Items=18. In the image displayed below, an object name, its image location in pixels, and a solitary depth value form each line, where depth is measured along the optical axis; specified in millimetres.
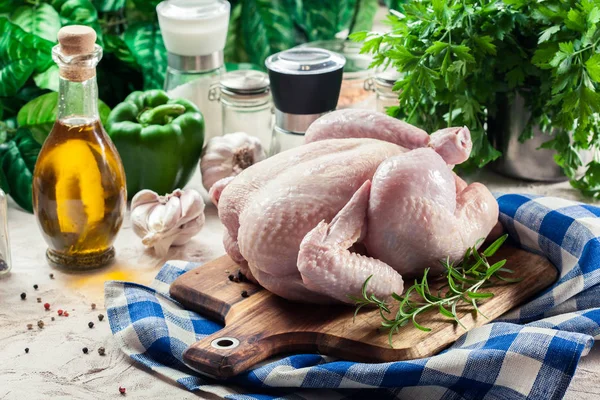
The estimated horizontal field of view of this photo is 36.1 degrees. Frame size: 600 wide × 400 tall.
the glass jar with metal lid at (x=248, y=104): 2449
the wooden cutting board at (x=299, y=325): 1538
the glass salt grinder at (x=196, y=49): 2516
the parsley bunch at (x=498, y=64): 1995
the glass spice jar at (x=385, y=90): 2420
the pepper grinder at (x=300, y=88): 2186
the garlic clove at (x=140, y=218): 2111
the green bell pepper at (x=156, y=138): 2311
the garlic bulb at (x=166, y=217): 2090
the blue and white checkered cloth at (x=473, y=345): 1448
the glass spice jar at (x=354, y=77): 2594
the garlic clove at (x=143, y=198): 2139
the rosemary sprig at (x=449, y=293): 1578
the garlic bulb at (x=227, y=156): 2350
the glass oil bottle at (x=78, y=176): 1884
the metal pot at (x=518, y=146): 2336
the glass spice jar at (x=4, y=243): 1936
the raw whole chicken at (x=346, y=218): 1593
